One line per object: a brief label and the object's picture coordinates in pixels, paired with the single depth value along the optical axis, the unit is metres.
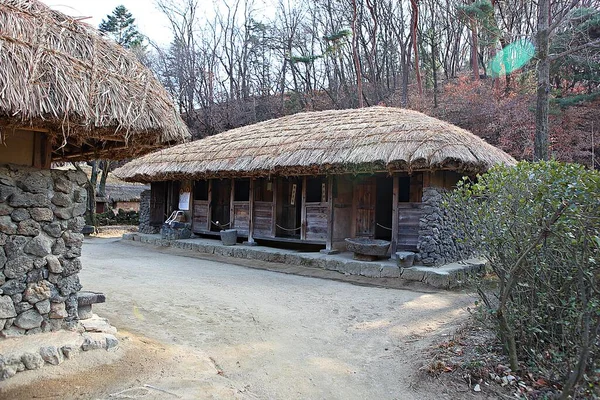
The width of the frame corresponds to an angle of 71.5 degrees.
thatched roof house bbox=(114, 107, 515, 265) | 8.13
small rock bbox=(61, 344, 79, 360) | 3.37
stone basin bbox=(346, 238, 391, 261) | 8.28
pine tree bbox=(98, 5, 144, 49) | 31.27
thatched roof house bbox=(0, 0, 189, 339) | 3.08
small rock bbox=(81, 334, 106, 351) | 3.52
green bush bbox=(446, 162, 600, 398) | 2.80
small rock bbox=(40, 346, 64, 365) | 3.24
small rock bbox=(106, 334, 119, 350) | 3.66
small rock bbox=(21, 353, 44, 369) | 3.12
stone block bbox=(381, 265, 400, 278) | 7.84
